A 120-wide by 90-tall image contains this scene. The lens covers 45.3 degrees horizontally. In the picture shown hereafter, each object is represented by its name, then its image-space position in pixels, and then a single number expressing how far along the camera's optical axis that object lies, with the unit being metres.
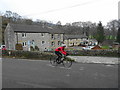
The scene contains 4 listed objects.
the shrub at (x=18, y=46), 37.00
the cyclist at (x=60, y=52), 11.03
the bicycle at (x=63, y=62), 11.68
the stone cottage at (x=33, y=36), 39.10
